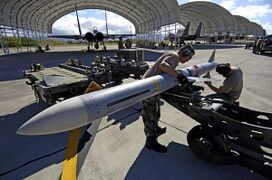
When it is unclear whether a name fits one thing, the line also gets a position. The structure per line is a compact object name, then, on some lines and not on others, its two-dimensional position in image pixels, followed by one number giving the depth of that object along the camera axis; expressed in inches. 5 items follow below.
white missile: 49.1
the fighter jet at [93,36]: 707.3
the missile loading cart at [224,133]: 61.6
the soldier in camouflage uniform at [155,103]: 82.4
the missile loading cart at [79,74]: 111.5
